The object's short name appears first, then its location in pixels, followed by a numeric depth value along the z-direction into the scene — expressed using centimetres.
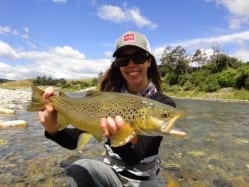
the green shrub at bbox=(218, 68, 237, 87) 3461
